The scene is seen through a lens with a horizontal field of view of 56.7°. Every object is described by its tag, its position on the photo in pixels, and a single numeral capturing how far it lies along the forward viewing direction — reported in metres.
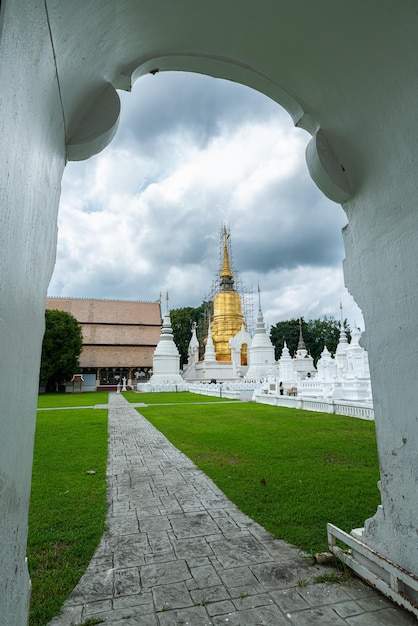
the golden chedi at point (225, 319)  39.28
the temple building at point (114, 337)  37.41
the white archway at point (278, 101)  1.42
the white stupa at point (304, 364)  34.47
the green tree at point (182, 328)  48.55
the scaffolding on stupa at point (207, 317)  44.86
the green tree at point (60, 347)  29.34
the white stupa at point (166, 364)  29.60
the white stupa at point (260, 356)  31.14
